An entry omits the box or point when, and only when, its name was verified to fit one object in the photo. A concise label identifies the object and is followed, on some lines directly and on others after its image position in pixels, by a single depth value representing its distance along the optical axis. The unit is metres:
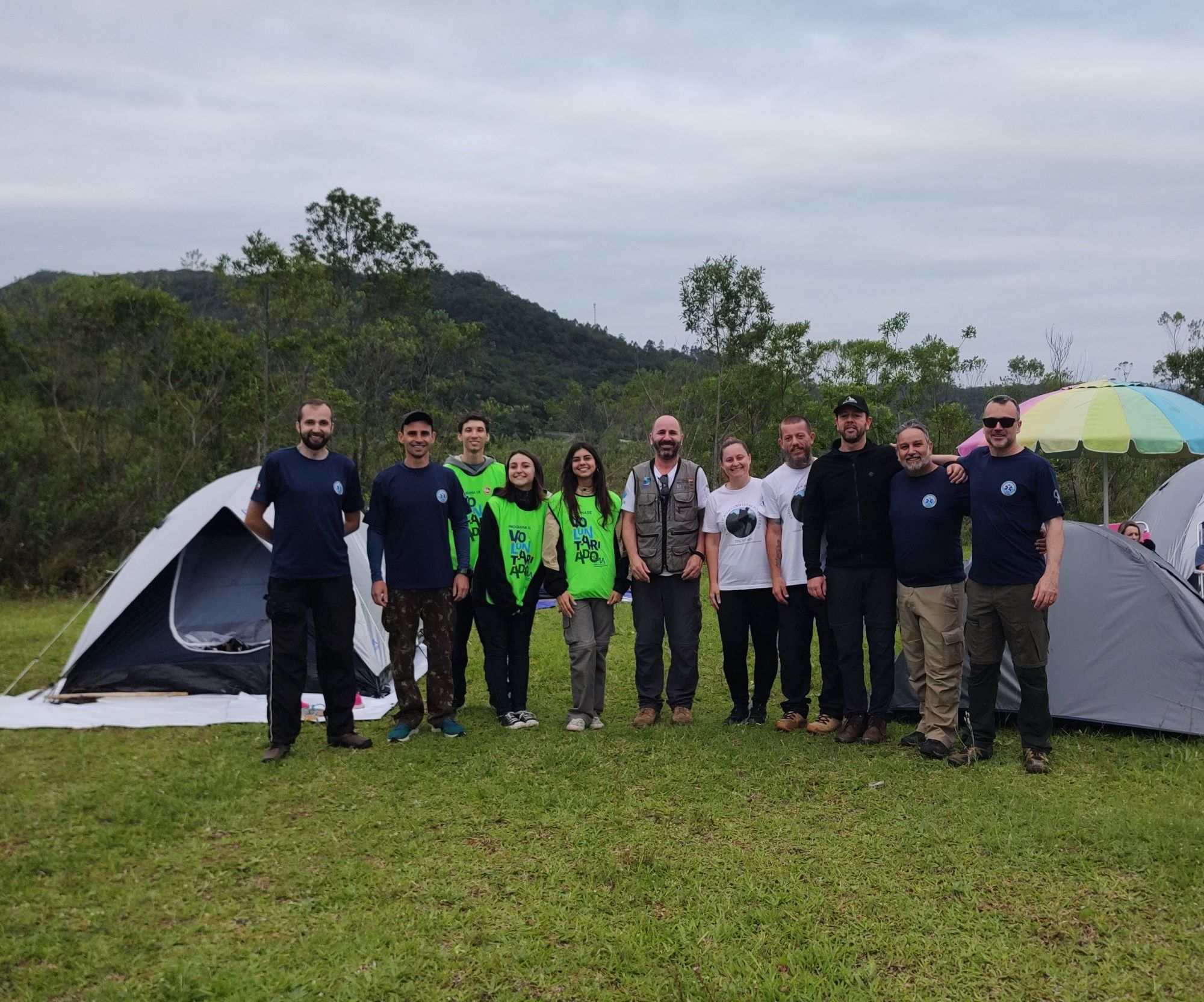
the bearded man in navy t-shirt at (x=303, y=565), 4.90
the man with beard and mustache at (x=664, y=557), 5.36
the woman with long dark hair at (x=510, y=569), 5.39
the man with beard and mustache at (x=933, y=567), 4.75
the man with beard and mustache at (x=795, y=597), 5.26
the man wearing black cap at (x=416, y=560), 5.19
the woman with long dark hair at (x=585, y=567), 5.34
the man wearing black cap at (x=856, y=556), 4.94
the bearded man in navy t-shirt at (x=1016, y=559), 4.43
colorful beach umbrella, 5.73
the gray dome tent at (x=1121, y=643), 4.95
